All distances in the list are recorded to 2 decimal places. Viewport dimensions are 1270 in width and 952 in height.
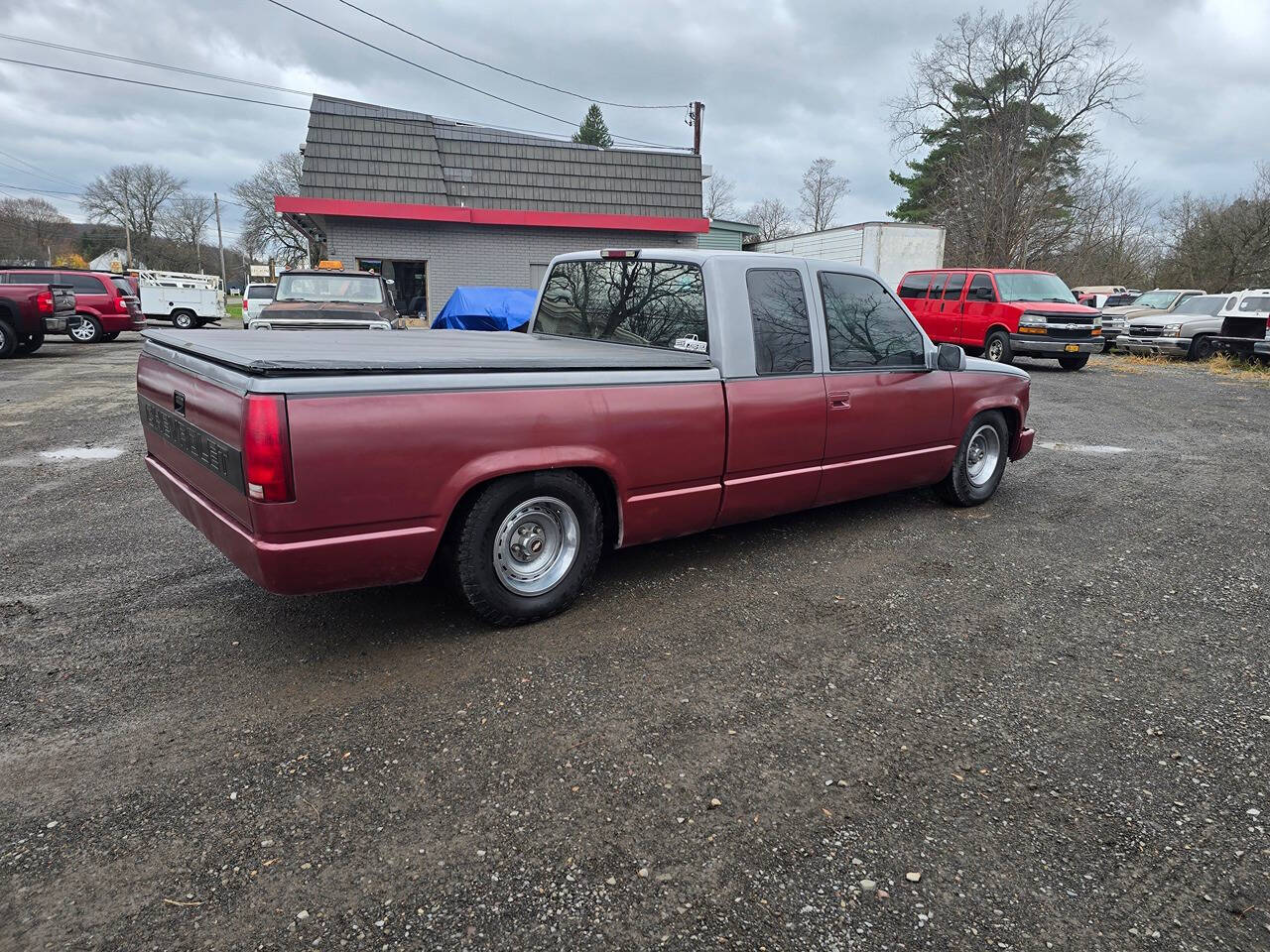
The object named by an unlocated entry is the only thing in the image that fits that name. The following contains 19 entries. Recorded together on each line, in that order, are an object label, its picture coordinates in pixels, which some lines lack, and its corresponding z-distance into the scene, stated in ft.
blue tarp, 38.63
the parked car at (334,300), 34.42
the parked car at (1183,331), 60.80
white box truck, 76.02
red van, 49.75
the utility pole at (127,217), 239.34
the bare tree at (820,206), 199.72
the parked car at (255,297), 65.21
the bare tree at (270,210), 201.57
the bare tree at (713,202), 196.95
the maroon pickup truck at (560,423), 9.50
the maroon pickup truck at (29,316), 48.75
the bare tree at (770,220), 216.13
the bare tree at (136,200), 241.14
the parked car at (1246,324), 53.98
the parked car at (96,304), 62.85
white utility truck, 85.20
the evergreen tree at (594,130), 197.77
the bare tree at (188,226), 251.39
